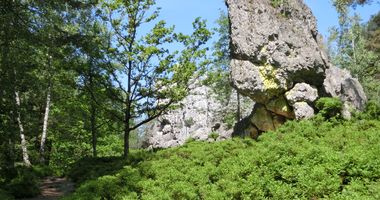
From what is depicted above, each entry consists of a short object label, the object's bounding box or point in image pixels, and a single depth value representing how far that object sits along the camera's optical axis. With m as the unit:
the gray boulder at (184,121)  40.06
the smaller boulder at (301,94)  19.56
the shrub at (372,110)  18.22
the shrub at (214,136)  23.09
